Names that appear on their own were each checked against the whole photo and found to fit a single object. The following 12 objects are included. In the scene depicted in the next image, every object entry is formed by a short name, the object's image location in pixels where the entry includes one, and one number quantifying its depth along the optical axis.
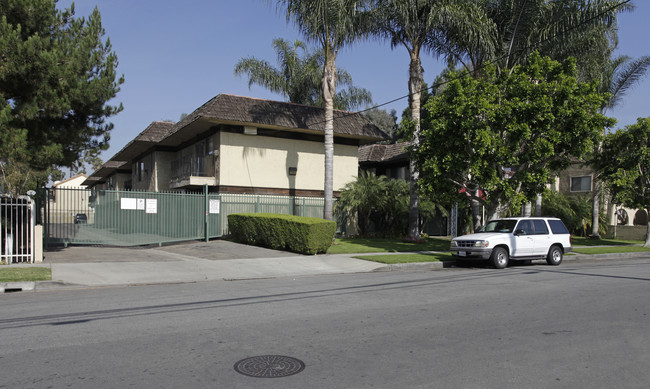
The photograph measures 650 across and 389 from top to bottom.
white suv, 15.27
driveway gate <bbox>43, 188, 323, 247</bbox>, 18.62
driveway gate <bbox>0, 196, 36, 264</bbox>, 13.68
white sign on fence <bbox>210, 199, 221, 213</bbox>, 22.17
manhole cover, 4.77
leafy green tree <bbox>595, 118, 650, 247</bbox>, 23.38
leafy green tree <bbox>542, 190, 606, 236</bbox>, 31.22
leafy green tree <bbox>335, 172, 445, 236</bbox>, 25.02
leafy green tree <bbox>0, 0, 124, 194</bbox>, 13.00
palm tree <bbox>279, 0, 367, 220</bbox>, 19.83
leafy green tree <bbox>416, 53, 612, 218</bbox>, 16.70
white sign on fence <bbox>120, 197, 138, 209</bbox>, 19.49
